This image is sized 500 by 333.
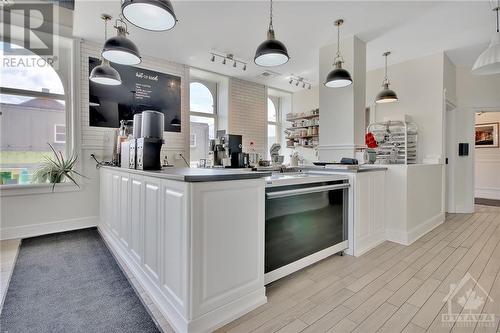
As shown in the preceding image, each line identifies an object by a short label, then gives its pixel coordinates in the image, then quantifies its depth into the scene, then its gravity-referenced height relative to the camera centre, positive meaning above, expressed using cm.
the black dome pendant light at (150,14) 203 +133
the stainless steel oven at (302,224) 222 -62
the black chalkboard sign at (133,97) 453 +134
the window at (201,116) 621 +123
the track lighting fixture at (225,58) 507 +228
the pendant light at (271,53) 273 +127
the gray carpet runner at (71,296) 178 -116
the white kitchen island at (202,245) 160 -59
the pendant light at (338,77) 354 +126
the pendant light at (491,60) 277 +119
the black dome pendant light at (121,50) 279 +132
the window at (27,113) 397 +87
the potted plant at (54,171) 409 -12
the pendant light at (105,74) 354 +130
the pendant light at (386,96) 464 +129
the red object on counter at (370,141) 427 +40
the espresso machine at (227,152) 437 +21
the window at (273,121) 801 +141
